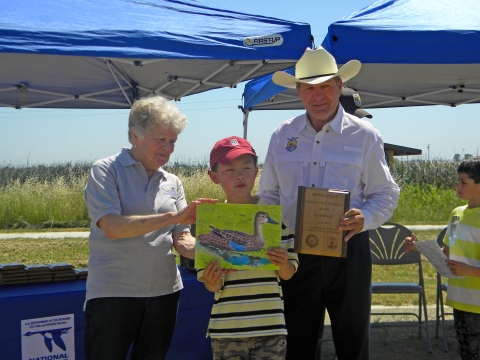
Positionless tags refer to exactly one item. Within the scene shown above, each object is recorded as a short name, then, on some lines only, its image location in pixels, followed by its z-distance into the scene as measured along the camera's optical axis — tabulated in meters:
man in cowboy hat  2.66
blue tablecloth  3.16
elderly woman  2.37
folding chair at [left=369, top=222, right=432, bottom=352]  5.00
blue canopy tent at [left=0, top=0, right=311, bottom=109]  3.50
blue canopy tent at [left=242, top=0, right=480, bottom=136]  3.82
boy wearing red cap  2.31
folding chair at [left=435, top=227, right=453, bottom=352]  4.63
